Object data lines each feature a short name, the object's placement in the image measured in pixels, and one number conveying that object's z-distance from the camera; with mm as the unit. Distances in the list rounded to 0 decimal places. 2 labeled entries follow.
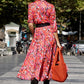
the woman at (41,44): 6680
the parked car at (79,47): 36596
